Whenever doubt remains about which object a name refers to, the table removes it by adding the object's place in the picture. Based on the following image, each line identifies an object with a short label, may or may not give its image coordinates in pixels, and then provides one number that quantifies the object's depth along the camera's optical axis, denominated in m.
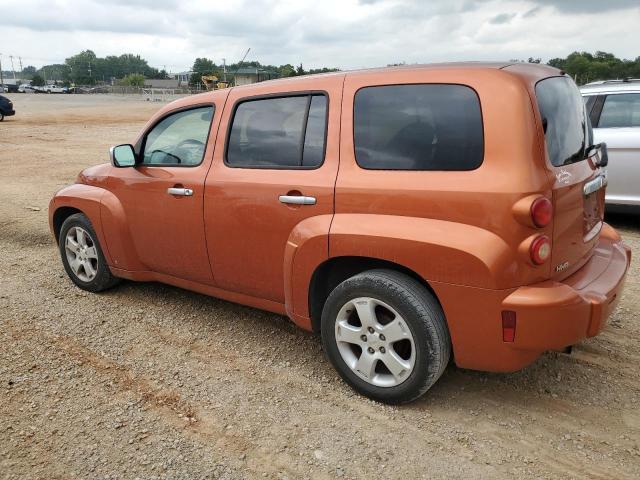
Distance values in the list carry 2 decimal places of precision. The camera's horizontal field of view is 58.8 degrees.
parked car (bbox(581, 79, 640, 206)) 6.39
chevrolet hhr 2.63
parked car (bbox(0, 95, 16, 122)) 24.33
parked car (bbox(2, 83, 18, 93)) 75.22
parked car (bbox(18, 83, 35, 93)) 79.54
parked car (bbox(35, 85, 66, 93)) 83.19
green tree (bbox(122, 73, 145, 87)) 111.12
